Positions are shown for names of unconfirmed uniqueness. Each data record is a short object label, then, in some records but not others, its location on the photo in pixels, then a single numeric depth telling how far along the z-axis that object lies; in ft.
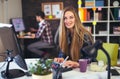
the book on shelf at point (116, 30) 17.57
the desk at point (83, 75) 6.45
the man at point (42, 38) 18.10
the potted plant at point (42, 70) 5.58
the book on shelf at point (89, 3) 17.38
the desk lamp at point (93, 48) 4.78
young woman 8.44
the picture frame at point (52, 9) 19.84
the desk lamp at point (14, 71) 6.36
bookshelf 17.47
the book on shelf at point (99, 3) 17.47
